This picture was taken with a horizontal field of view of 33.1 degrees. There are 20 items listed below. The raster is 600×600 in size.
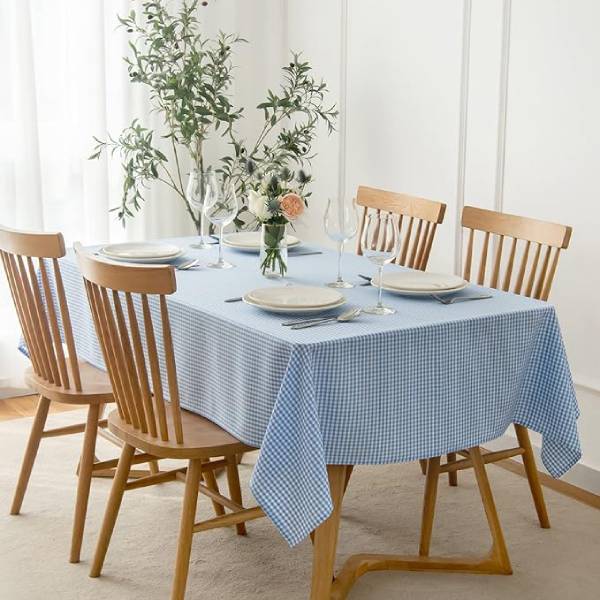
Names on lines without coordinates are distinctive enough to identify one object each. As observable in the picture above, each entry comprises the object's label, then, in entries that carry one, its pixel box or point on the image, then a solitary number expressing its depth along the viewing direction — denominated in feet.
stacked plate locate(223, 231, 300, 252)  10.94
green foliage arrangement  14.19
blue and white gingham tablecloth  7.50
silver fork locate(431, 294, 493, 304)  8.73
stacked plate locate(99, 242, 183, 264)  10.18
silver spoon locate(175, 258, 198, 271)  10.03
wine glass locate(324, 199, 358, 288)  9.00
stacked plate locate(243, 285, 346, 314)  8.23
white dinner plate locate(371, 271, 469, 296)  8.90
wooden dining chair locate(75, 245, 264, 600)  7.77
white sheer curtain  14.38
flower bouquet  9.09
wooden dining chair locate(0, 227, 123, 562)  9.20
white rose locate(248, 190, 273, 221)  9.35
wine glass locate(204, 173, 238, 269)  9.86
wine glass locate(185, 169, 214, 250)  10.14
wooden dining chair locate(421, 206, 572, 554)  9.50
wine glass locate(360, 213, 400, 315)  8.39
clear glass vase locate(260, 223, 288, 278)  9.58
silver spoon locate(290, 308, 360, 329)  7.91
